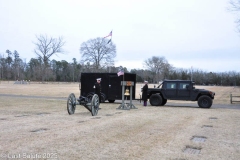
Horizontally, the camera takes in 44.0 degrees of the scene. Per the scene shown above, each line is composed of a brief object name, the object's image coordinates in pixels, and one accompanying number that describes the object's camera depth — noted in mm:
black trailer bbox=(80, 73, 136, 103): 21609
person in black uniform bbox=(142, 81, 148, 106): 19297
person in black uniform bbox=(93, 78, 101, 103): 15273
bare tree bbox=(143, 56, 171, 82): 126688
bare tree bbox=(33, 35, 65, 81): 88750
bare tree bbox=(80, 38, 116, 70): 89438
